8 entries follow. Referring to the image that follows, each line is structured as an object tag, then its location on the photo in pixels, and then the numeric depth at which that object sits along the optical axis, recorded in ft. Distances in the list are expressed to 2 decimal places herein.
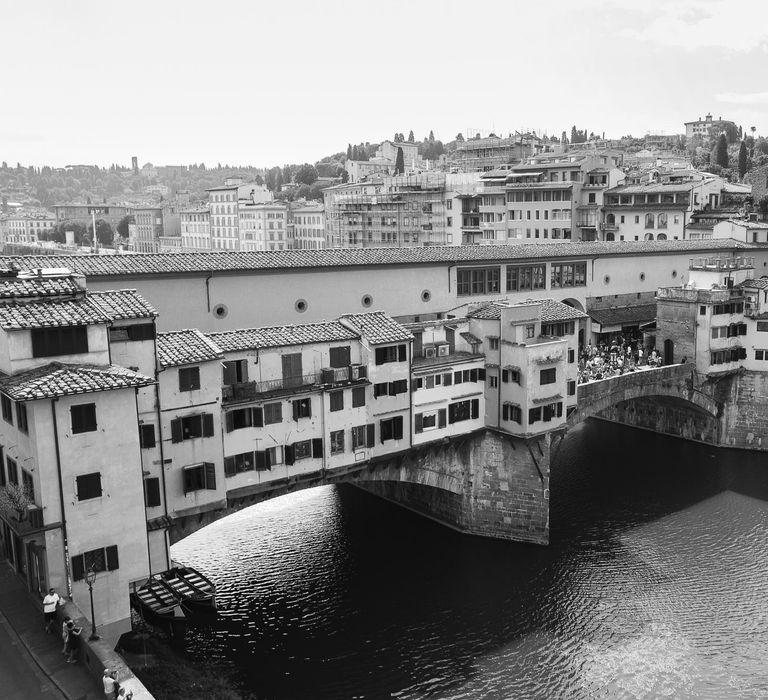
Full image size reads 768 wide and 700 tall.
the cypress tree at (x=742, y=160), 420.77
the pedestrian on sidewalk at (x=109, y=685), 70.94
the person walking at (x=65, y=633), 77.30
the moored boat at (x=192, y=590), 121.49
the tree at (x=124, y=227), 648.79
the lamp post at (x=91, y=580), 86.33
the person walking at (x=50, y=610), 82.02
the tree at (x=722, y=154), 451.94
